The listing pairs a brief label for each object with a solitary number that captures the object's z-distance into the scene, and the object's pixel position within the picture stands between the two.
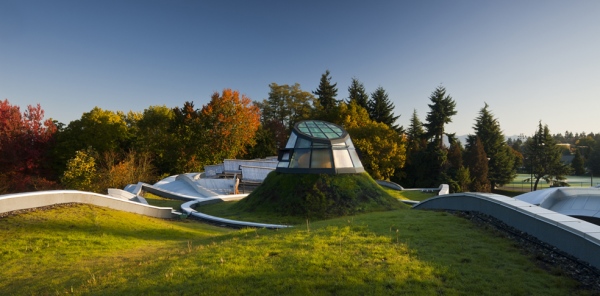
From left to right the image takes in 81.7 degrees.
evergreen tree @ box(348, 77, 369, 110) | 64.56
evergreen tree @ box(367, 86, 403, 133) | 62.47
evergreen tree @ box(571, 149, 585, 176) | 71.38
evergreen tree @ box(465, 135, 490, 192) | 47.53
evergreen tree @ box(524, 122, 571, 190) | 52.88
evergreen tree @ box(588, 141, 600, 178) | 69.88
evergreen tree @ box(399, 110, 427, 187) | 52.59
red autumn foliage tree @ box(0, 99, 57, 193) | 34.12
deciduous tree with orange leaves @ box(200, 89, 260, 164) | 44.03
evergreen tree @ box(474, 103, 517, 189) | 52.20
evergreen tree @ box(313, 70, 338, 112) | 65.56
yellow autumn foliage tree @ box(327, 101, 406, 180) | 43.28
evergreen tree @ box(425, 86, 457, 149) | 54.72
